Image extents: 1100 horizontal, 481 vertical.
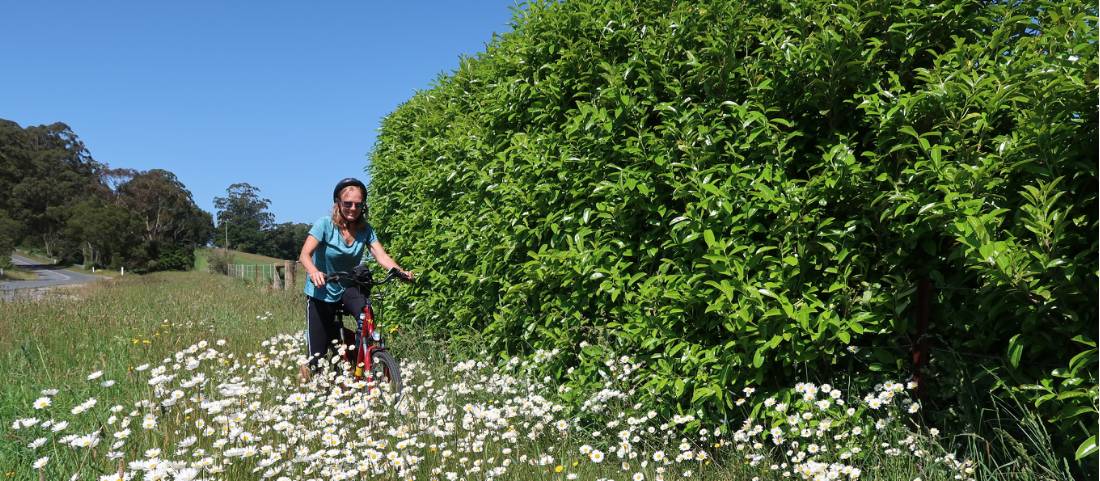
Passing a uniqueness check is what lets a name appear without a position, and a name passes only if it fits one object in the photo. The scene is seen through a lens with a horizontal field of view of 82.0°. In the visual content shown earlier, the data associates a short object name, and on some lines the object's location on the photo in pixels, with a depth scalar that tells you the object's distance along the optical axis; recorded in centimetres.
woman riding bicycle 513
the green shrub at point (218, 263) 4858
